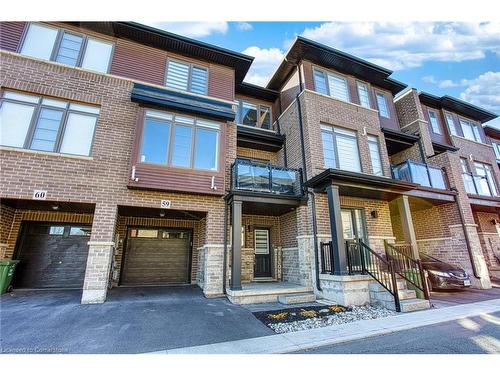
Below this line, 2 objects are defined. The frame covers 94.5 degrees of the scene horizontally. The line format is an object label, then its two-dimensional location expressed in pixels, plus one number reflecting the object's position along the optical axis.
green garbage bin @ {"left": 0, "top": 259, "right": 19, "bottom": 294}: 6.70
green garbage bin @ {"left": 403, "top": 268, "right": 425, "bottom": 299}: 6.63
